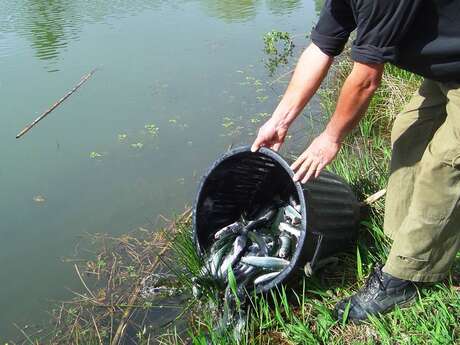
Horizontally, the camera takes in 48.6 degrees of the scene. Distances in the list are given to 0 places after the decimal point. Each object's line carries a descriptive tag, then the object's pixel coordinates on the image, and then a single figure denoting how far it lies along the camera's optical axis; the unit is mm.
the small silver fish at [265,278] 2518
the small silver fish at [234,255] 2648
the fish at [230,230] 2866
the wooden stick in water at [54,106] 5234
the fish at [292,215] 2836
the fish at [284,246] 2670
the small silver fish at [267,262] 2562
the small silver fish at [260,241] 2712
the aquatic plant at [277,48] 6738
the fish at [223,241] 2795
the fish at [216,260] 2664
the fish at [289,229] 2752
